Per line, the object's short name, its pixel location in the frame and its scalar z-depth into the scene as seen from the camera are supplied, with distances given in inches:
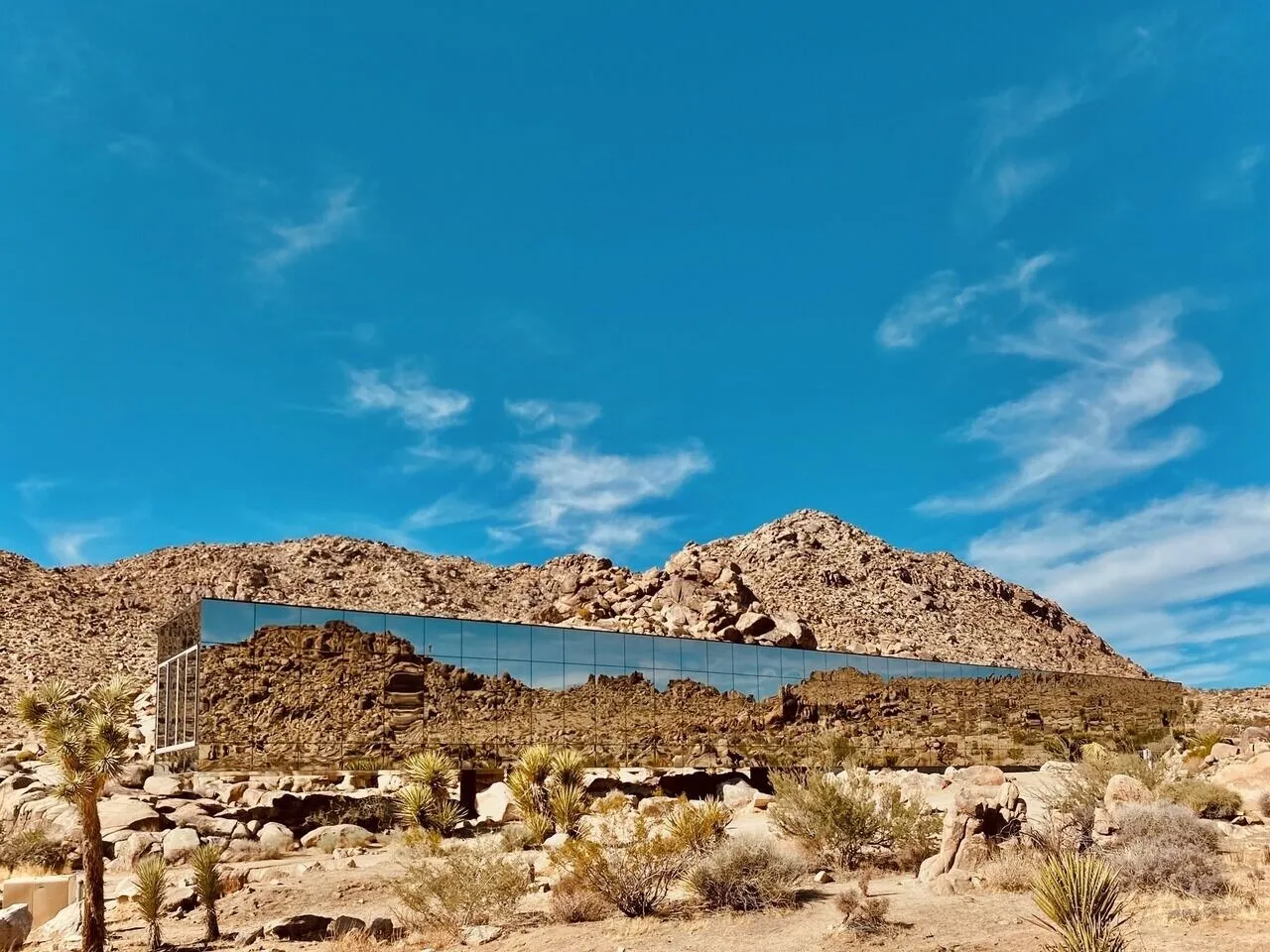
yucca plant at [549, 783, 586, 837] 945.5
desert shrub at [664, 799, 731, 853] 652.7
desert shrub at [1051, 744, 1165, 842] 732.7
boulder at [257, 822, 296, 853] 955.3
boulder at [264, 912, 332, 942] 590.6
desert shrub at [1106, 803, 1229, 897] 565.3
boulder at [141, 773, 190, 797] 1088.2
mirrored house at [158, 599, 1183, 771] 1181.7
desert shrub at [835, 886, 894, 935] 505.7
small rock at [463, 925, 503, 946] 558.9
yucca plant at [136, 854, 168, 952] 606.9
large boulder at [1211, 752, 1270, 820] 990.4
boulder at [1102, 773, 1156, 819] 889.2
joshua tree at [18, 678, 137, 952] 581.3
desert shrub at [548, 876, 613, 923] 590.9
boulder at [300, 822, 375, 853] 992.8
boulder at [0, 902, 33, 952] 629.9
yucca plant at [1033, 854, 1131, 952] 396.2
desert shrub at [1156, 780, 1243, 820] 885.2
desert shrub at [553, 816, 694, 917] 593.3
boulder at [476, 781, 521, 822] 1085.8
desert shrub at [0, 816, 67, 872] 876.6
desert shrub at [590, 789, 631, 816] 746.8
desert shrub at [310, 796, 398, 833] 1083.9
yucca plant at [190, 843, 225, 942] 626.7
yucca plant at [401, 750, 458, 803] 1082.7
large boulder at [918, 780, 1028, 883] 630.0
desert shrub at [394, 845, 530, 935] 594.2
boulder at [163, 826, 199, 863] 885.2
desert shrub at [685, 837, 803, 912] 586.9
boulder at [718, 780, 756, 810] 1231.5
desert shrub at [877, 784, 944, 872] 702.5
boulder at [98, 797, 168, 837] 954.1
